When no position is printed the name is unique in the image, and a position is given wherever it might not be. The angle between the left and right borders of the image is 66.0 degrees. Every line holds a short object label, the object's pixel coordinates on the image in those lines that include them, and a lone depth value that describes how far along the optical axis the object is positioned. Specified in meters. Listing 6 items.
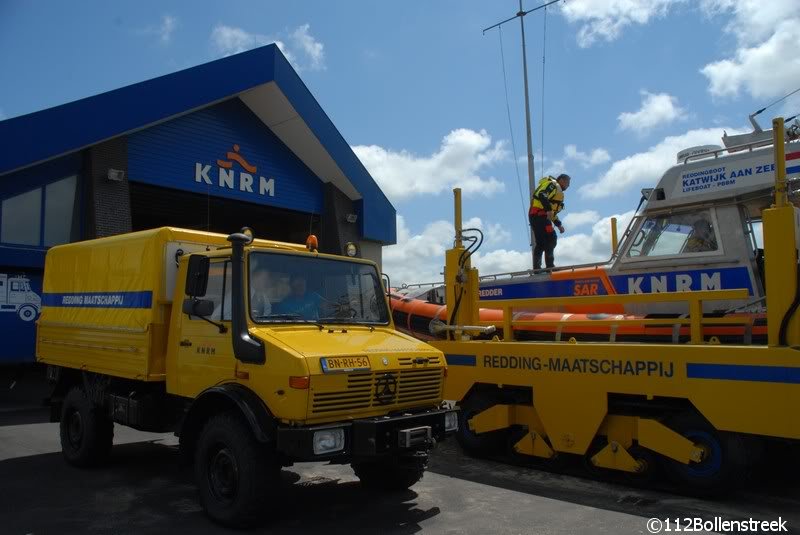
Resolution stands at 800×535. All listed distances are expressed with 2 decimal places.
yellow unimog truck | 4.71
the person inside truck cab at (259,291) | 5.17
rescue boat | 6.64
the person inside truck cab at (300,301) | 5.39
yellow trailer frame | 5.21
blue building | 13.11
